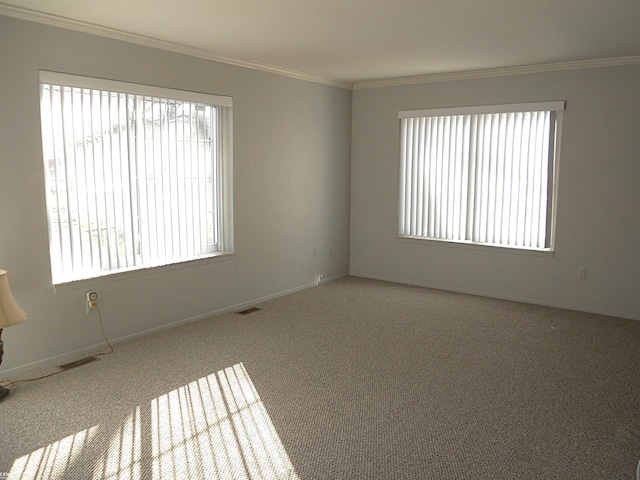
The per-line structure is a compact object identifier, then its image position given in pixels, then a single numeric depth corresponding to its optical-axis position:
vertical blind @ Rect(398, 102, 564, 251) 5.52
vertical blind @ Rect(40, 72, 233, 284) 3.91
